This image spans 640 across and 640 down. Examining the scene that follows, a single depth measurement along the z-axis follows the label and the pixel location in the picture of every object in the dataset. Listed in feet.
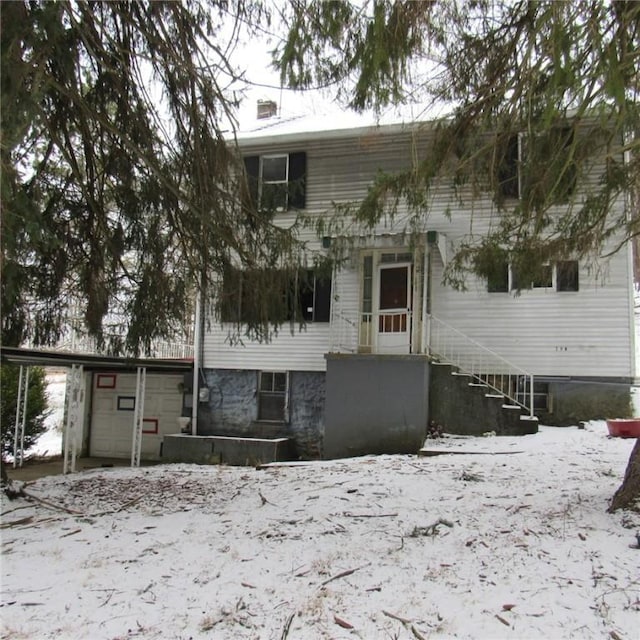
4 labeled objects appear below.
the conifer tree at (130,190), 17.69
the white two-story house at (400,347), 36.06
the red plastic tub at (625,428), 29.94
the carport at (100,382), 35.83
